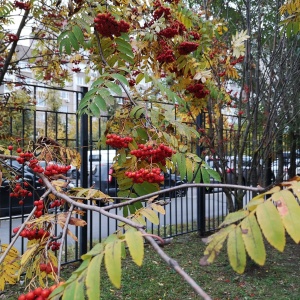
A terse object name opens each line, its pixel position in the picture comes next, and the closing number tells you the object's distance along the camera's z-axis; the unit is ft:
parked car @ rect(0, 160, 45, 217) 19.25
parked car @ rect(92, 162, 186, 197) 22.48
